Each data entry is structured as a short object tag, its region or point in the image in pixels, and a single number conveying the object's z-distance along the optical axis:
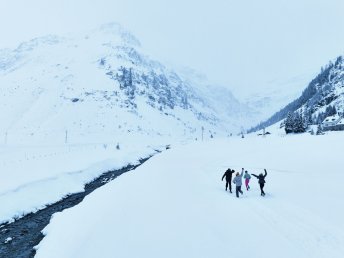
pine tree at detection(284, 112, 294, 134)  112.19
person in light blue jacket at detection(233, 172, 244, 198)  28.09
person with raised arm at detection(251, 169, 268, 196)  27.58
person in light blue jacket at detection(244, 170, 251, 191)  30.61
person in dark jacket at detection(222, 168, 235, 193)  30.81
